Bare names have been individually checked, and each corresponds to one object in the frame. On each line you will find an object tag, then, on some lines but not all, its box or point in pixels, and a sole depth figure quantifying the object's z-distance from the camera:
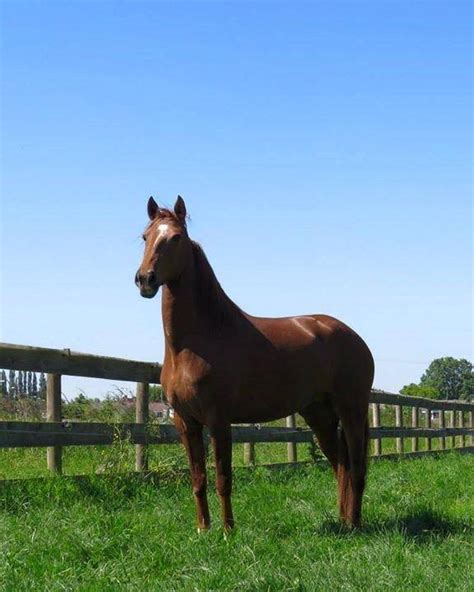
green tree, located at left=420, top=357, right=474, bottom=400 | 102.62
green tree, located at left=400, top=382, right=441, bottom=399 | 75.81
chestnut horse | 5.63
